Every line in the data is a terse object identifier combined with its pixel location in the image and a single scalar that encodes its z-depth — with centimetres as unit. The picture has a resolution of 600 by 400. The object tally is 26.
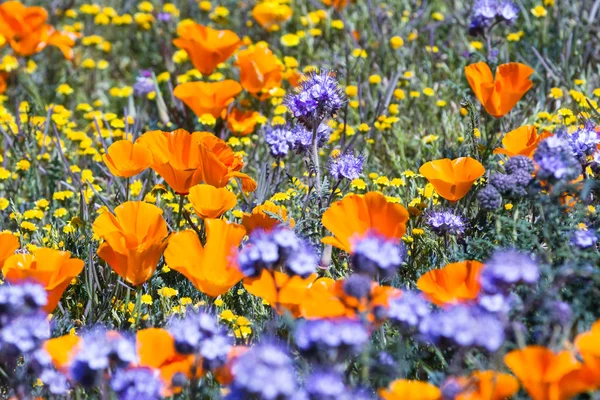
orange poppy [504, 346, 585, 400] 316
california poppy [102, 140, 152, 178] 490
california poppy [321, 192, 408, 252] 426
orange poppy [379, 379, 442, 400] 321
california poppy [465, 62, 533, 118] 553
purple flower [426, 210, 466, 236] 486
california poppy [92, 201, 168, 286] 439
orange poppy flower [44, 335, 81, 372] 364
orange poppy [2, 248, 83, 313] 414
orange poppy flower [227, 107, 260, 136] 706
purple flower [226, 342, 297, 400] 297
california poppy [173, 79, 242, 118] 648
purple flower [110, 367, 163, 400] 328
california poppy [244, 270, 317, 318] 380
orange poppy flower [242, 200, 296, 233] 472
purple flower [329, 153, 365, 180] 517
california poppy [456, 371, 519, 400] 321
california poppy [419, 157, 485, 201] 477
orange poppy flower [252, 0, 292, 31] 869
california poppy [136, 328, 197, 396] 358
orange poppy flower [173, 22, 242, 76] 699
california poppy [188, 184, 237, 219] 457
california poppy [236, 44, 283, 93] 693
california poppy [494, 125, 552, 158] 497
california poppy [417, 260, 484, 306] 393
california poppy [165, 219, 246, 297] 417
